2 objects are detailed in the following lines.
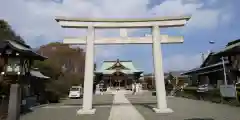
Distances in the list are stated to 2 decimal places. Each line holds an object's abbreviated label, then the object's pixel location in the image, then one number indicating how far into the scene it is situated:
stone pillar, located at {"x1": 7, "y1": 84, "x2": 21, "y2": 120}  5.33
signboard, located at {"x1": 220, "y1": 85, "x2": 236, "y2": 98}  11.00
